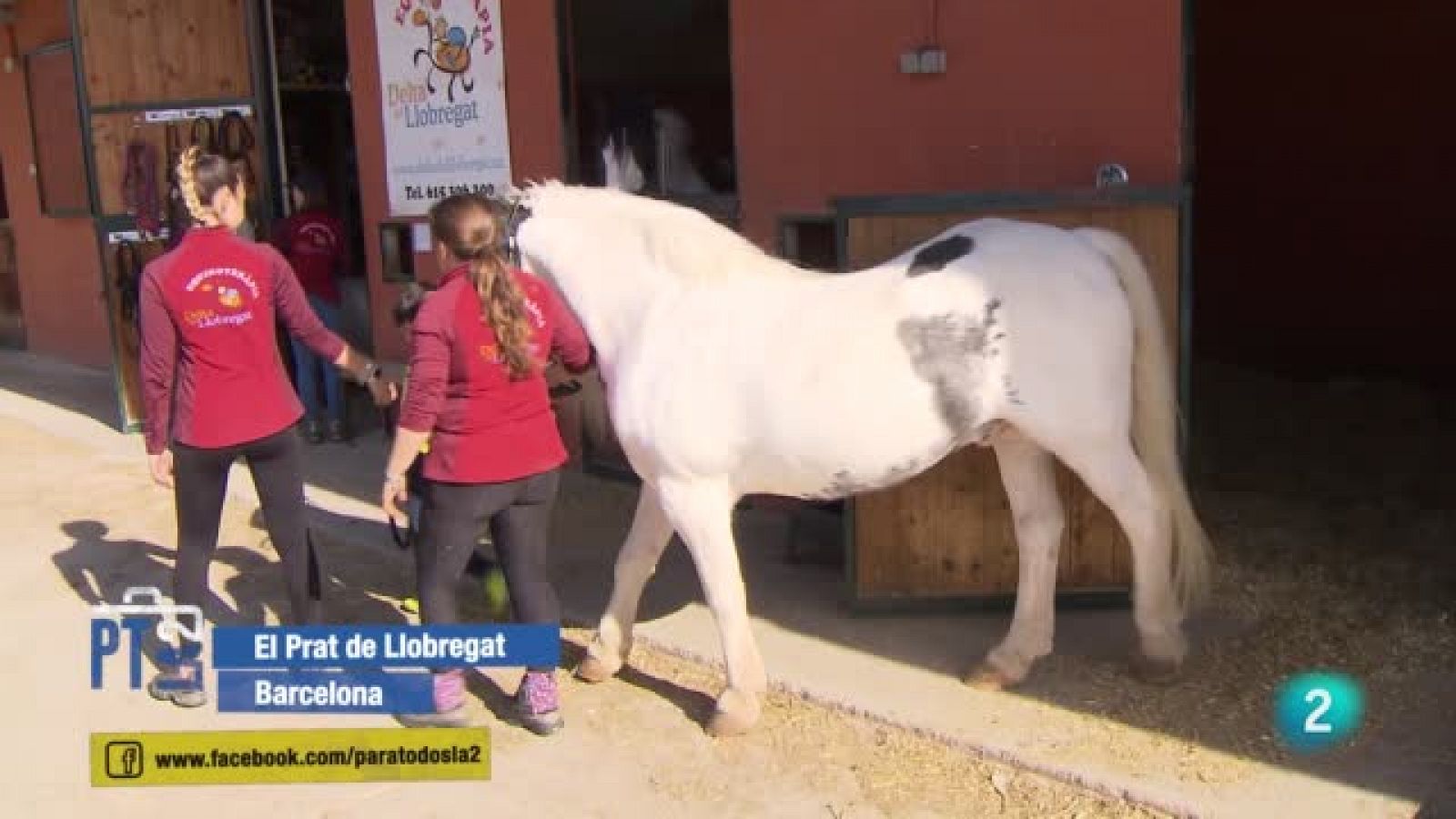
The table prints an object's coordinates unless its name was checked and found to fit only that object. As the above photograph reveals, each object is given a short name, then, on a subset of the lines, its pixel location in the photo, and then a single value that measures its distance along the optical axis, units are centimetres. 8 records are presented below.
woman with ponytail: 353
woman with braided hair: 388
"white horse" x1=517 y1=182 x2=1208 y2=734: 369
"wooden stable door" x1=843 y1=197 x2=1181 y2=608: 465
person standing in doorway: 760
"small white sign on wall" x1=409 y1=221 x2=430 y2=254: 755
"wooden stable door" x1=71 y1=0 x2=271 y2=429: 790
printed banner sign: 702
